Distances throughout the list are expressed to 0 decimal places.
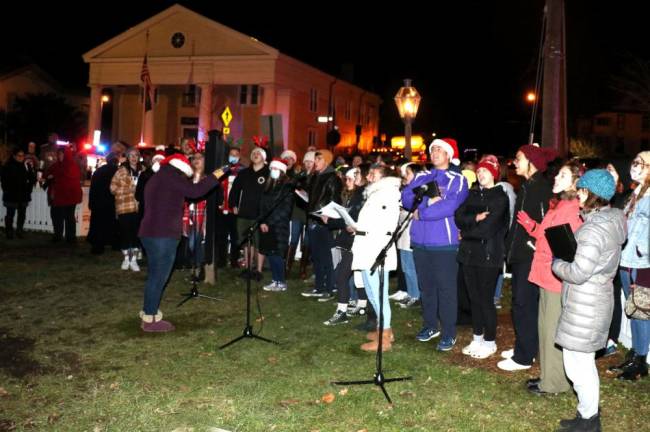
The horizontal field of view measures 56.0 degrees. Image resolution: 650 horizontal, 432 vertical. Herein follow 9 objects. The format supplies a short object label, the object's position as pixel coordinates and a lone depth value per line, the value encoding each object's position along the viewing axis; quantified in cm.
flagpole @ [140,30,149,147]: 3166
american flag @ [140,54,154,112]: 3117
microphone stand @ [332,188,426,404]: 533
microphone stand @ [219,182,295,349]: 698
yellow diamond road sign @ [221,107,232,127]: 2111
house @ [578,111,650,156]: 7000
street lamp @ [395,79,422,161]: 1578
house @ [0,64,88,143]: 4616
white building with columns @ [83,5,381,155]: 3653
